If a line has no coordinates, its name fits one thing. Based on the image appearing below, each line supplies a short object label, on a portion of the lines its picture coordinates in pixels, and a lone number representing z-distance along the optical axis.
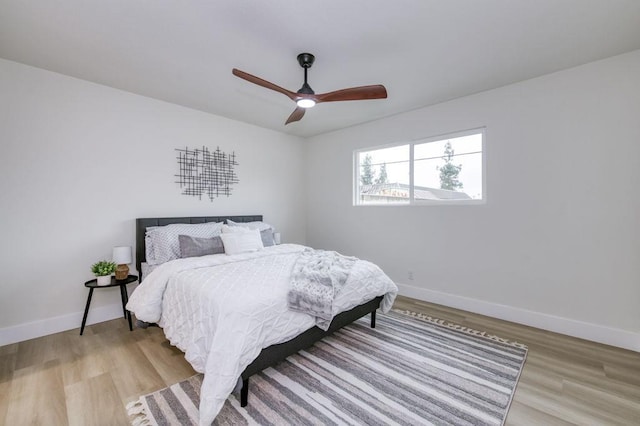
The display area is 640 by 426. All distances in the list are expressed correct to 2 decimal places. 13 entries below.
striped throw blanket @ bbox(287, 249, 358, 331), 2.08
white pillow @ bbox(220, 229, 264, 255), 3.28
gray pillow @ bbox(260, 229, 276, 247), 3.83
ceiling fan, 2.33
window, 3.51
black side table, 2.86
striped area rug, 1.73
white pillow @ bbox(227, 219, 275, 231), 3.94
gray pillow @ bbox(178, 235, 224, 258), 3.14
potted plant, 2.88
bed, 1.67
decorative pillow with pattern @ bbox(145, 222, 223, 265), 3.12
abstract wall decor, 3.83
